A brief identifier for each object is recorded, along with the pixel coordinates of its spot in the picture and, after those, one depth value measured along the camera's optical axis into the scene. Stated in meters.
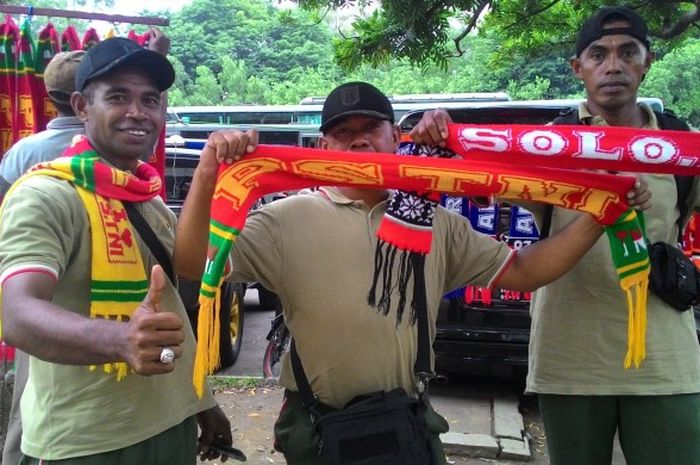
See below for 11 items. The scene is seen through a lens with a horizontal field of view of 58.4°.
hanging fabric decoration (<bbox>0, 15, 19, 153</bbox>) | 4.16
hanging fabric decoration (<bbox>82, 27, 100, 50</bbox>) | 4.17
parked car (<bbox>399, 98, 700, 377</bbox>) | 4.45
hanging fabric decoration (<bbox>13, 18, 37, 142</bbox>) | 4.18
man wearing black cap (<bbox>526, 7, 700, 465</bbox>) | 2.29
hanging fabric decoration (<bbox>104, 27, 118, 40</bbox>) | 3.73
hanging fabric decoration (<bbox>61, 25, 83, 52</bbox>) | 4.27
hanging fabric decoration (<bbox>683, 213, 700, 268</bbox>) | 3.31
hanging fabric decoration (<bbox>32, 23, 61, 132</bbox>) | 4.21
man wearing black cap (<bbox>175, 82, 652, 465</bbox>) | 1.97
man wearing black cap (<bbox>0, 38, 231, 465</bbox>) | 1.46
